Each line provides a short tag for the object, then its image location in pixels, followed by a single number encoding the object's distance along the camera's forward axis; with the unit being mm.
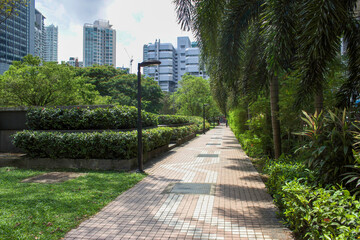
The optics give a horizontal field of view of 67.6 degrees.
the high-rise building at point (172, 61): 139075
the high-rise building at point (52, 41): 170400
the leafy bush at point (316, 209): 2801
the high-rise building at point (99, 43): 174250
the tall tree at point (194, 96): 47728
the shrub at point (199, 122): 32181
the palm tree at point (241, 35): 5441
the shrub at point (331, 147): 3960
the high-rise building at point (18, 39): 81562
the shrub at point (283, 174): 4706
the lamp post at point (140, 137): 8826
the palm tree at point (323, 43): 4582
